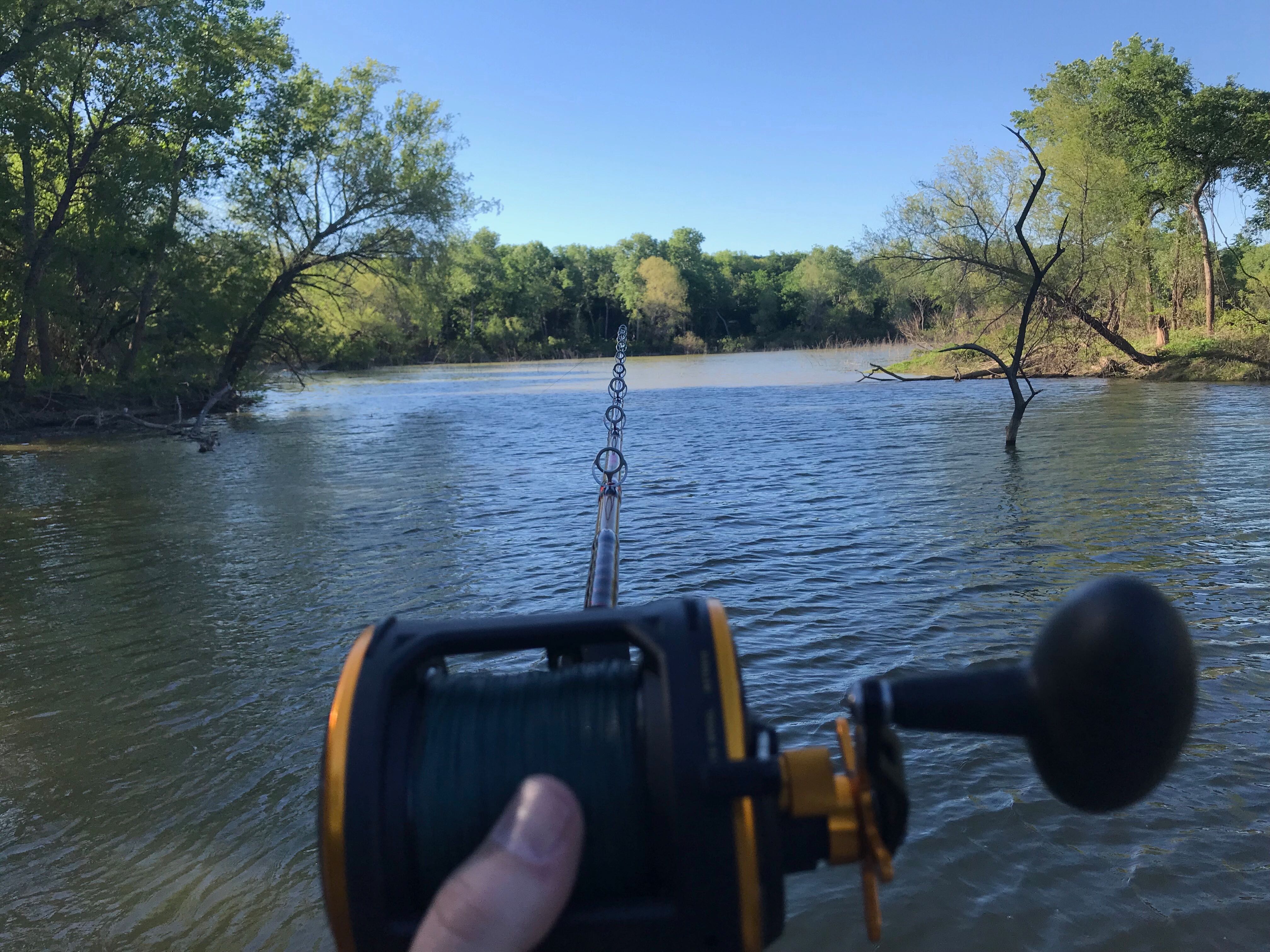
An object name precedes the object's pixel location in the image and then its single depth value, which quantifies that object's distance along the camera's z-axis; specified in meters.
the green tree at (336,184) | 28.88
